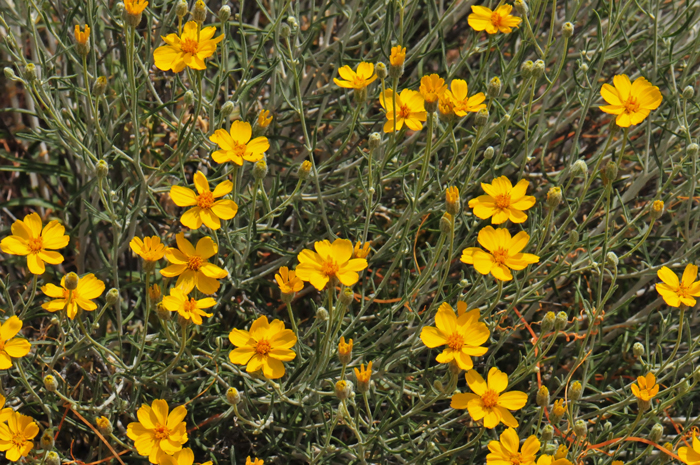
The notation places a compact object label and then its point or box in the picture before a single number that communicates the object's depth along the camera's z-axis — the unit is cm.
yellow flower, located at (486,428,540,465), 72
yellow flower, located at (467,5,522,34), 76
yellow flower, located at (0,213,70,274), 73
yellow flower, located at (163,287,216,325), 71
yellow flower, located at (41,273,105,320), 72
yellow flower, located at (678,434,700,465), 71
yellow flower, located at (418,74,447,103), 73
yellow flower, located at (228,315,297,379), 72
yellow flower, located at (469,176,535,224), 74
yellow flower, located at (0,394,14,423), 72
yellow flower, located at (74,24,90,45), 73
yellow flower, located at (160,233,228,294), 73
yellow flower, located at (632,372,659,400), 72
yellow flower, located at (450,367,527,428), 72
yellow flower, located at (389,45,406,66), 73
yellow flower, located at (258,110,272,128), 75
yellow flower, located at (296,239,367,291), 71
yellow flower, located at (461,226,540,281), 72
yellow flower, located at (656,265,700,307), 74
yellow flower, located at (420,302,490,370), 72
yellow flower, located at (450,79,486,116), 74
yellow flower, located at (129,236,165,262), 72
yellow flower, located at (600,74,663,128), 73
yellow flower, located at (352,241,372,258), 72
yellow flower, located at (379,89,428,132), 75
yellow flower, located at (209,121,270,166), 74
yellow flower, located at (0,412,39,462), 73
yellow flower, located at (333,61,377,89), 75
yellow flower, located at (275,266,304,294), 72
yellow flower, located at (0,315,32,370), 72
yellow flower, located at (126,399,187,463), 73
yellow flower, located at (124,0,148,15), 72
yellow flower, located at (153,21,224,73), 74
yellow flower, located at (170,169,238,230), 73
